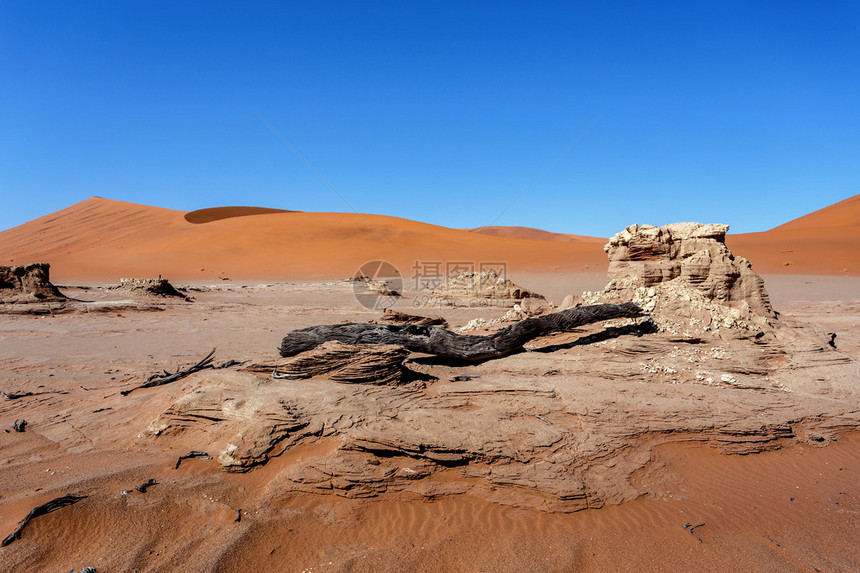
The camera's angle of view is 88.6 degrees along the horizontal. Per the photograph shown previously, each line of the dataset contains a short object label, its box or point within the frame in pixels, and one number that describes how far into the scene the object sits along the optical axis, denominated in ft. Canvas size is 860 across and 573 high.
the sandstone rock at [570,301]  28.09
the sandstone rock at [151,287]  54.60
